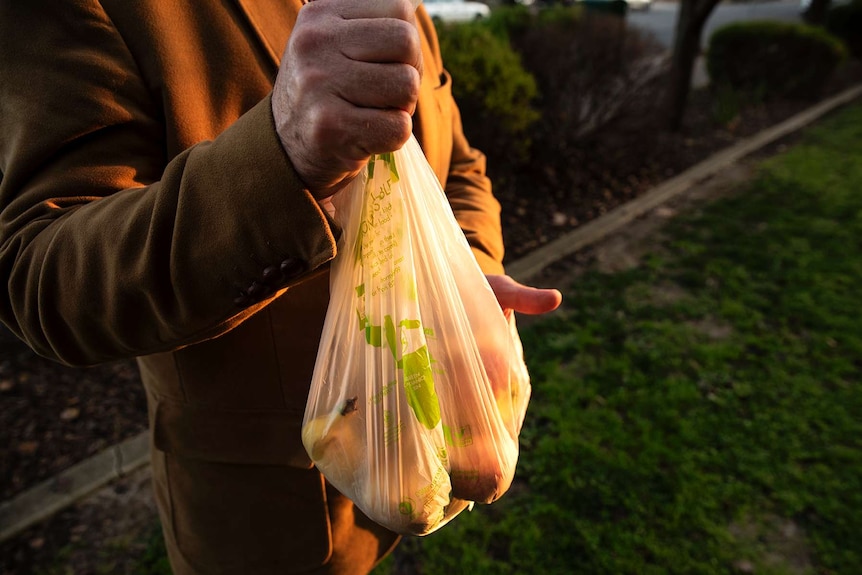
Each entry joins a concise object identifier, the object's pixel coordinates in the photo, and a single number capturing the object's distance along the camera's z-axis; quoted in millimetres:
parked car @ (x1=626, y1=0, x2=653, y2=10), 27136
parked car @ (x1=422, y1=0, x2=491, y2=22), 16312
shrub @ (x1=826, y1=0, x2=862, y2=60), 13375
